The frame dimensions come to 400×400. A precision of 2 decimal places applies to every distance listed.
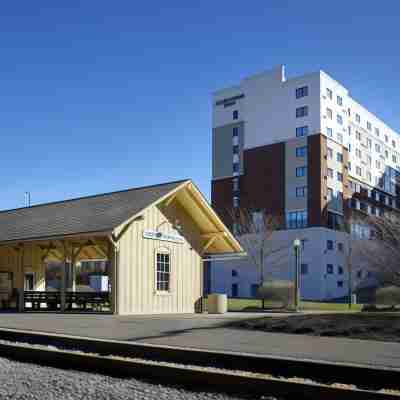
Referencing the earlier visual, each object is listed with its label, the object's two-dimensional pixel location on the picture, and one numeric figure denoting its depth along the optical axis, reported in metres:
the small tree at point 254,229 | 57.16
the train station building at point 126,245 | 19.92
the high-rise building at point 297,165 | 60.56
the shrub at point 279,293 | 31.88
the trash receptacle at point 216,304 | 22.44
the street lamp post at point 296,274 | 27.41
